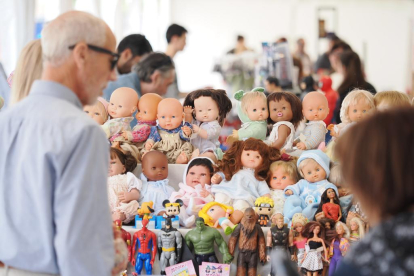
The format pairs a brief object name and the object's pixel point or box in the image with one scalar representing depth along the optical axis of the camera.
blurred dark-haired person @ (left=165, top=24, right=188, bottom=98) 6.36
